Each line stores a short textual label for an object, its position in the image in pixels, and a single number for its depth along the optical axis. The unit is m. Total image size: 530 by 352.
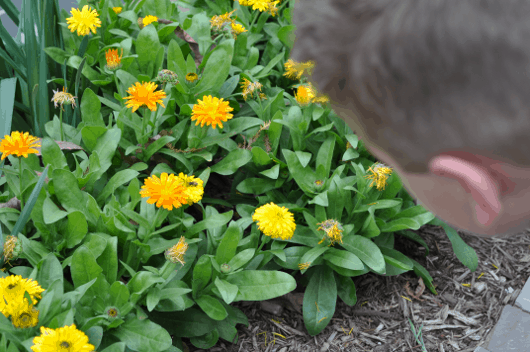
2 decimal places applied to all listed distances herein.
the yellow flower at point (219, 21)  1.99
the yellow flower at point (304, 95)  1.89
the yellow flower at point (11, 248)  1.68
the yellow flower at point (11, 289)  1.61
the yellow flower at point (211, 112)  1.77
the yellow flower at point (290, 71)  1.94
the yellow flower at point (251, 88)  1.88
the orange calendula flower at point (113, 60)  1.89
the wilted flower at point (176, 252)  1.68
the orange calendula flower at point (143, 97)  1.74
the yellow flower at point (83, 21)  1.90
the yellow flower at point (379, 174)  1.79
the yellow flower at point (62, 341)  1.57
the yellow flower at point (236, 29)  1.99
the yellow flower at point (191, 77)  1.88
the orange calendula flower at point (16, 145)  1.69
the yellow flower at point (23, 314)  1.61
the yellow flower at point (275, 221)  1.72
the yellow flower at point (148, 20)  1.99
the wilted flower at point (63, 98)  1.76
